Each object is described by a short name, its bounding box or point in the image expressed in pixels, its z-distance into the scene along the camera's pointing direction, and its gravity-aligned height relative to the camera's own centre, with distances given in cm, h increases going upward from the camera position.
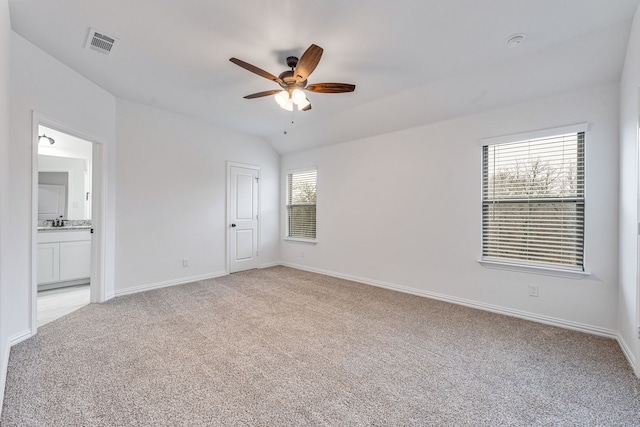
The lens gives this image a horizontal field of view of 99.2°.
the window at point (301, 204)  552 +20
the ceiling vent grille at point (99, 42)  240 +156
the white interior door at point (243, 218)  512 -9
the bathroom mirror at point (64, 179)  493 +61
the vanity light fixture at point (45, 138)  461 +125
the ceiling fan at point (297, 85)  231 +128
